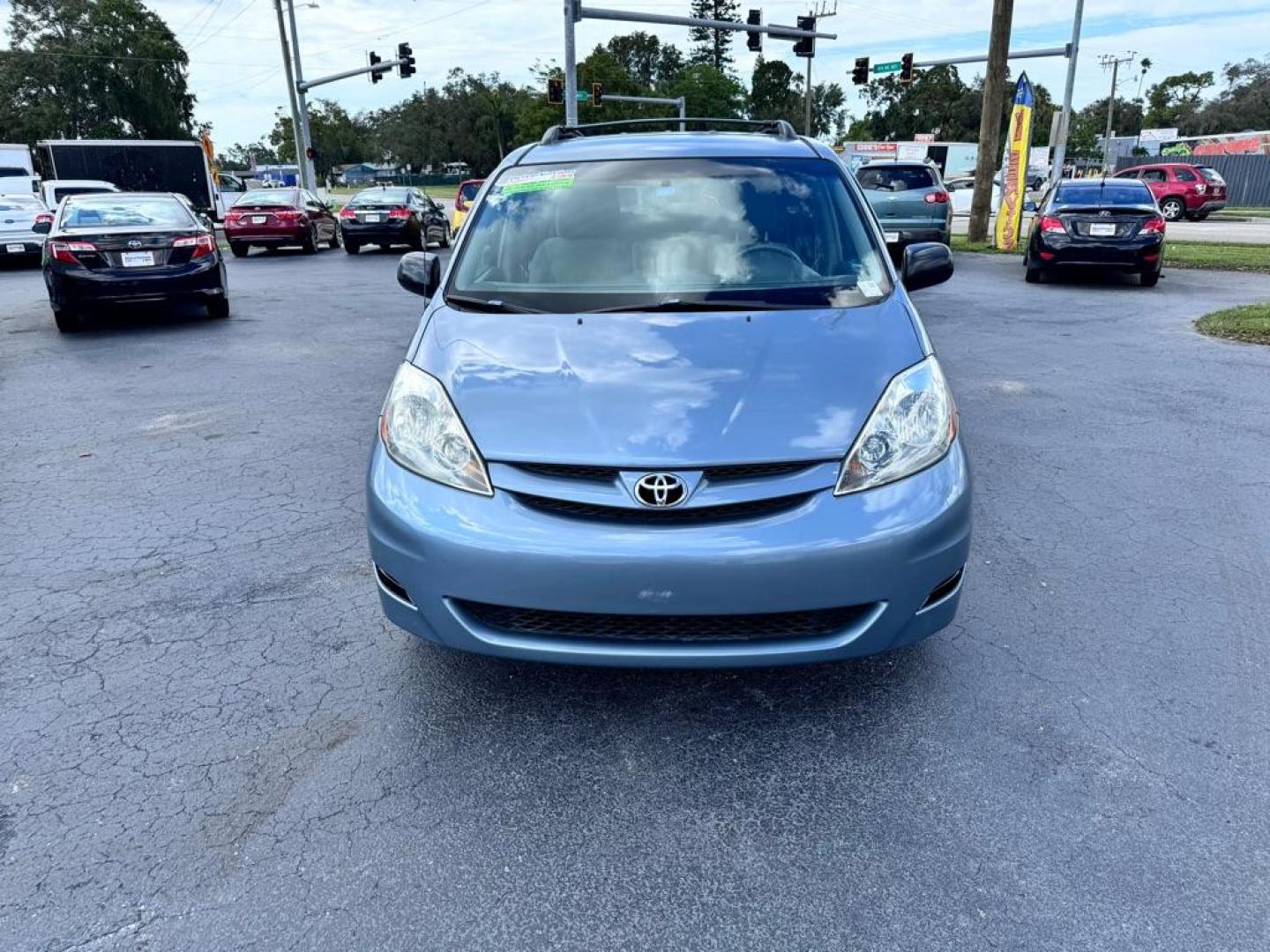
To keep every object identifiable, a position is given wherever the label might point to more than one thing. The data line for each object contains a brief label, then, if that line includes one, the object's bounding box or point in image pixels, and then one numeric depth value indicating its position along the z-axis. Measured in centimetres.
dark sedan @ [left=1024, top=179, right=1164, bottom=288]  1245
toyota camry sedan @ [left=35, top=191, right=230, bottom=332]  959
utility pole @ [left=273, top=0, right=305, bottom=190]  3459
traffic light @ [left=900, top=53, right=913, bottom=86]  2744
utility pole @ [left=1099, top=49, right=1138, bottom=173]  7481
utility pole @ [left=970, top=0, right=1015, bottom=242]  1905
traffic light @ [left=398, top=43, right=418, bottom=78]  3030
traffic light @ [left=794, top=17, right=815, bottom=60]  2636
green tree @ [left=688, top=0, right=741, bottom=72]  9331
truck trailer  2736
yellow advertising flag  1809
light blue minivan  238
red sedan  1989
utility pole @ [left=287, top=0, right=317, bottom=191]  3422
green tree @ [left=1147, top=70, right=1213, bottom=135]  10006
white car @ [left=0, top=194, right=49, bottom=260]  1769
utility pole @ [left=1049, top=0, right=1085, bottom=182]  2175
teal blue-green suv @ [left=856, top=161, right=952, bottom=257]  1661
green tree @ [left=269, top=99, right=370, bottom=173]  10256
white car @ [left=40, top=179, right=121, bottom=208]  1942
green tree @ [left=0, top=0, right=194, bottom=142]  5203
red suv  2973
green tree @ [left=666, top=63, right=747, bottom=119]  7556
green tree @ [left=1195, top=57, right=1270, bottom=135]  8388
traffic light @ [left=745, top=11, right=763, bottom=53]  2516
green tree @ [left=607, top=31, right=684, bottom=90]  11012
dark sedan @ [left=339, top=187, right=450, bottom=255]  2016
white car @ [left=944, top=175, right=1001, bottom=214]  3934
